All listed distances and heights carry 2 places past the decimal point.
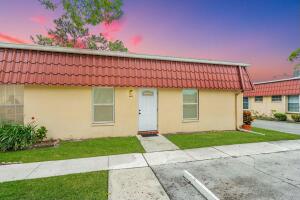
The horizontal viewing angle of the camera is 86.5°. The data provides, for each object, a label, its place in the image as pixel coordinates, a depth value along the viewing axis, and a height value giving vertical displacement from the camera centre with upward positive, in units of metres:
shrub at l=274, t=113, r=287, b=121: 16.44 -1.47
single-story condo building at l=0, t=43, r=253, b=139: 7.06 +0.53
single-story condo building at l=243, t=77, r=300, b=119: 16.11 +0.52
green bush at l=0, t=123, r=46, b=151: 5.97 -1.39
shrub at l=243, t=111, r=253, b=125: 10.44 -1.06
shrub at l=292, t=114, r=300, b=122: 15.15 -1.43
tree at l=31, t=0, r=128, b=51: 12.28 +7.28
